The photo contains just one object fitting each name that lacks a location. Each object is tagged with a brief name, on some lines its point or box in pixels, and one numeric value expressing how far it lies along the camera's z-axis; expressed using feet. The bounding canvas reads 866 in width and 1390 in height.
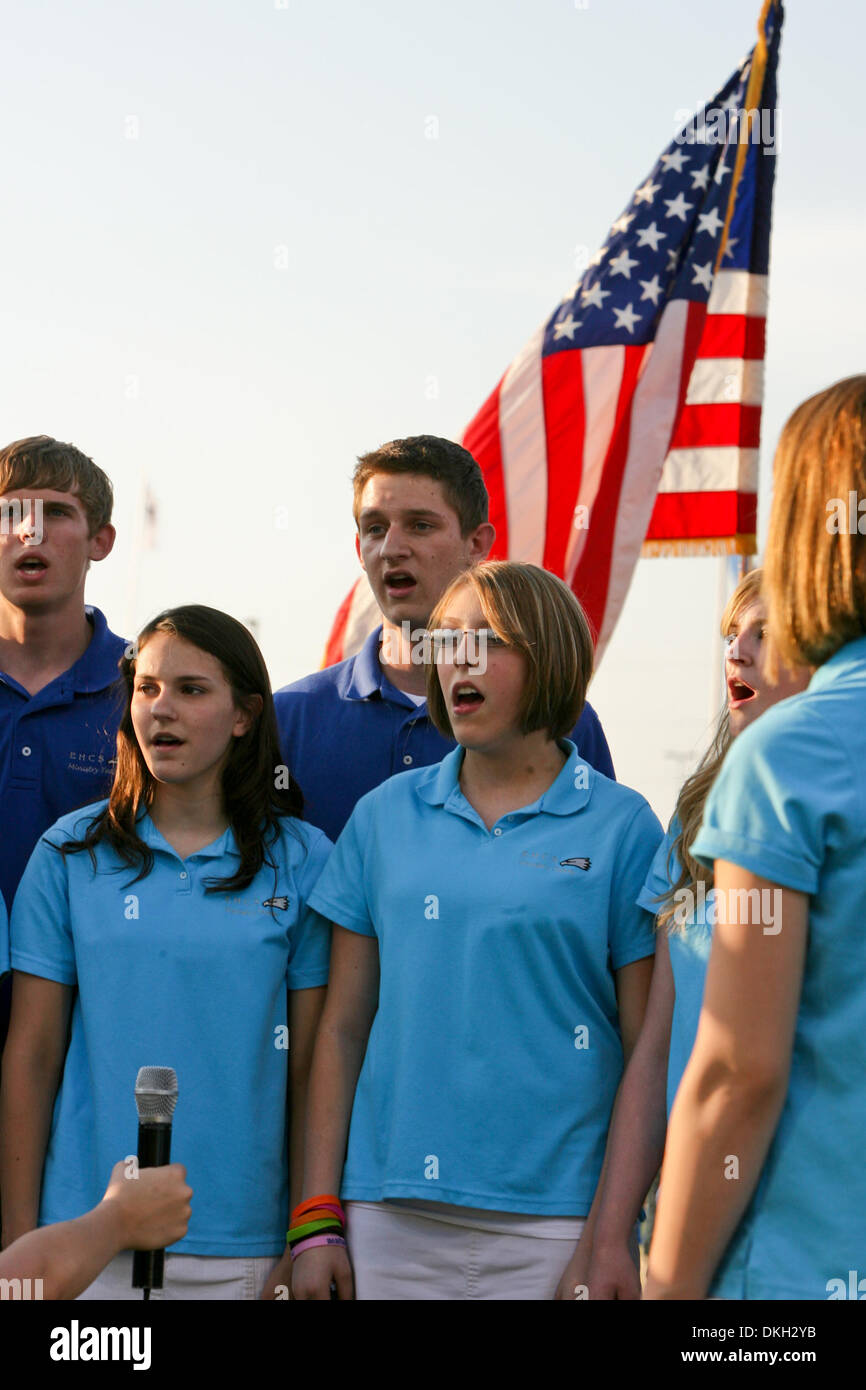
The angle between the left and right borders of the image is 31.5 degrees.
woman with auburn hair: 6.76
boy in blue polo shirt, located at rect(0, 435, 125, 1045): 14.56
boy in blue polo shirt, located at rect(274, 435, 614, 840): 14.57
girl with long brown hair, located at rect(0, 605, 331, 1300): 12.03
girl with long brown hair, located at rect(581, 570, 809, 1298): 10.55
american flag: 28.58
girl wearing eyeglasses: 11.10
